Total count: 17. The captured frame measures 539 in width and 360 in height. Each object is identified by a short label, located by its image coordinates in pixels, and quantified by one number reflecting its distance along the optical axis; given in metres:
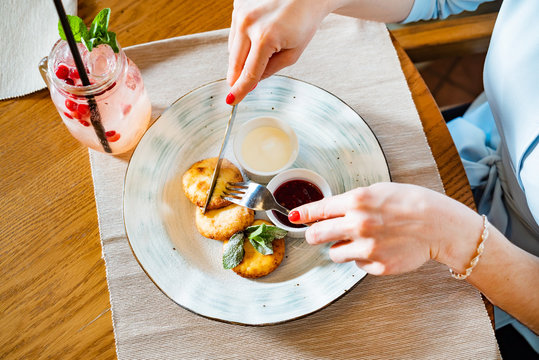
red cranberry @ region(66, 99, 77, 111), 0.68
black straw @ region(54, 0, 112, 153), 0.59
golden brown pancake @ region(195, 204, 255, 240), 0.70
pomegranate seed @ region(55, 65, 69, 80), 0.67
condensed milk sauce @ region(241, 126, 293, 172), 0.74
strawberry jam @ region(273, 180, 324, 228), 0.72
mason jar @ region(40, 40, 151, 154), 0.67
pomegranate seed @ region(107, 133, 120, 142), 0.71
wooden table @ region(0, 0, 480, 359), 0.69
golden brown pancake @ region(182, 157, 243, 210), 0.72
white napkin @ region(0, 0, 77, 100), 0.77
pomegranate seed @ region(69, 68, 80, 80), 0.67
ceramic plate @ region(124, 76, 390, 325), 0.68
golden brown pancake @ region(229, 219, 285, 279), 0.69
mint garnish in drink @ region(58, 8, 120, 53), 0.68
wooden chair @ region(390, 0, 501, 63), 0.80
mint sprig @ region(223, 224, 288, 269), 0.69
